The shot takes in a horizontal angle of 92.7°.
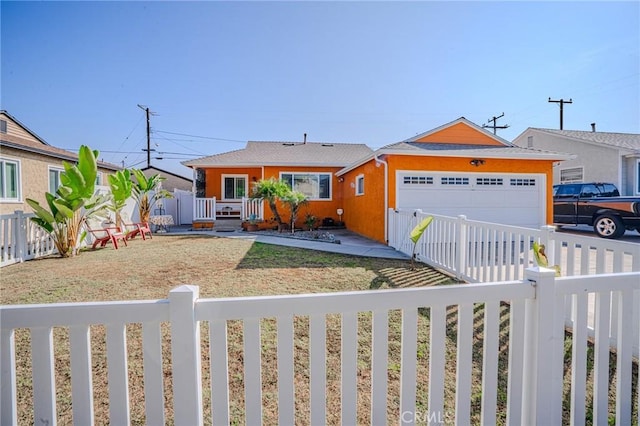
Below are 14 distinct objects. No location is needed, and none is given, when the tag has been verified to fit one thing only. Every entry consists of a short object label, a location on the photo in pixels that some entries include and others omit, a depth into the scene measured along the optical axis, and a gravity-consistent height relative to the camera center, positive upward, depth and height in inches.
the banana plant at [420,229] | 238.7 -18.4
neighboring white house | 582.9 +99.1
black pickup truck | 390.0 -4.6
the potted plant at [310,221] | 526.0 -26.4
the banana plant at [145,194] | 480.7 +21.9
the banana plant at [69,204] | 288.4 +2.8
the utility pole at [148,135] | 1121.9 +272.1
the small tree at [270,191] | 487.2 +24.3
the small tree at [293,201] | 489.7 +8.2
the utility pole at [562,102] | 979.9 +331.4
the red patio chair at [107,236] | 344.2 -34.7
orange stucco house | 385.7 +35.2
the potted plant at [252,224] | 537.7 -31.3
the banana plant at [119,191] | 387.2 +20.8
